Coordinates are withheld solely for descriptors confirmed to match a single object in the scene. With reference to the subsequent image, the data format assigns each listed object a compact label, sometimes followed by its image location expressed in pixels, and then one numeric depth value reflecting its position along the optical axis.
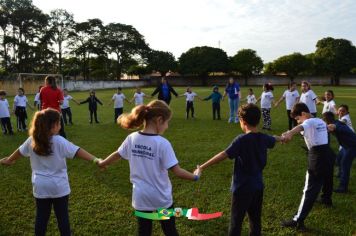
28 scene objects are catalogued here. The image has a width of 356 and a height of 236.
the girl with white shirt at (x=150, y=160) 3.23
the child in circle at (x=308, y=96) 11.73
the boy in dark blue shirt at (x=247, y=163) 3.62
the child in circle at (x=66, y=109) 16.67
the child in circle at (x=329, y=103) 9.82
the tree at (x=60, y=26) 70.50
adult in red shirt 9.55
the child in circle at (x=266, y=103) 14.18
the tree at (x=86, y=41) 75.50
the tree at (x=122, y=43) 82.50
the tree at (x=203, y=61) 84.50
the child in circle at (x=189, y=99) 19.04
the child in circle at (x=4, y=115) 13.53
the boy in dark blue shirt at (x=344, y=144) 6.34
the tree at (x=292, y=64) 82.19
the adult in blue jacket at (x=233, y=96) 16.83
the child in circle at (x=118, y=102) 17.30
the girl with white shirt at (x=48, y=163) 3.55
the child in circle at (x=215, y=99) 18.41
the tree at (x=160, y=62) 87.81
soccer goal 41.81
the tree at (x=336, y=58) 75.75
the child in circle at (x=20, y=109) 14.84
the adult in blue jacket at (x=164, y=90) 15.77
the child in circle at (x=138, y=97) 18.08
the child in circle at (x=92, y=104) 17.64
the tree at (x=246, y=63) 85.81
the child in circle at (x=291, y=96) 13.05
